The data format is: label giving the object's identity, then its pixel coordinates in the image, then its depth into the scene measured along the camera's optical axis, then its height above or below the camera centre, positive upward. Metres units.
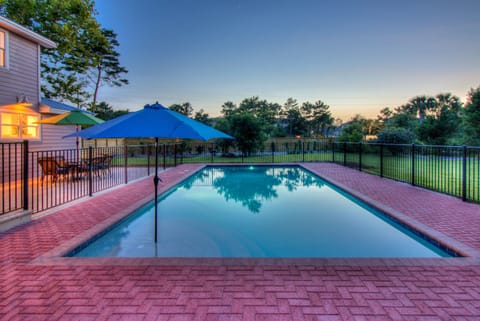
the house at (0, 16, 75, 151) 8.04 +2.17
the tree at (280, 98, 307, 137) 42.84 +6.15
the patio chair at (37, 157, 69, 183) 7.45 -0.36
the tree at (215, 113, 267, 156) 18.55 +1.80
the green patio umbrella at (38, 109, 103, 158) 7.79 +1.07
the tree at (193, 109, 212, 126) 33.72 +4.96
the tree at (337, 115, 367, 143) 18.04 +1.41
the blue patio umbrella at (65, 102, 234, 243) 3.17 +0.37
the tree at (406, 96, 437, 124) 51.78 +10.33
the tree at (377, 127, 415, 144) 16.44 +1.24
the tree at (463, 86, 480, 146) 21.69 +3.33
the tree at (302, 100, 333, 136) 44.11 +7.12
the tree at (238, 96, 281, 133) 38.57 +7.21
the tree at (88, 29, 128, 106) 23.19 +8.03
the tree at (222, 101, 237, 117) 38.38 +7.14
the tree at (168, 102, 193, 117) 32.84 +6.05
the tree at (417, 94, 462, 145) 25.45 +2.70
